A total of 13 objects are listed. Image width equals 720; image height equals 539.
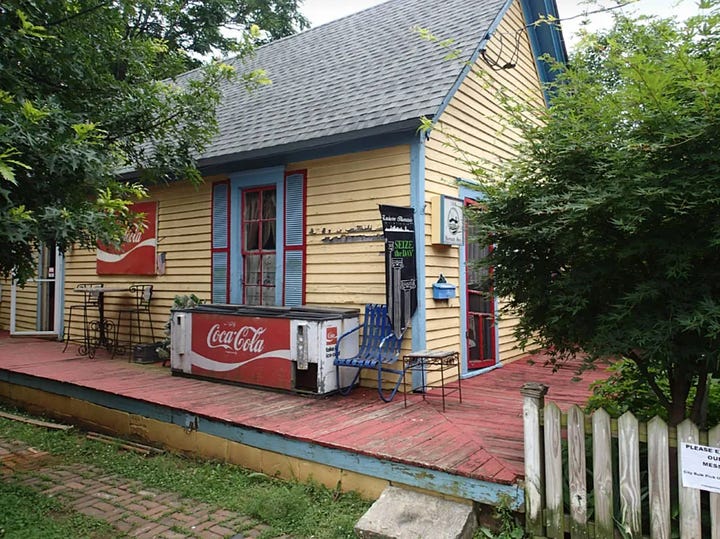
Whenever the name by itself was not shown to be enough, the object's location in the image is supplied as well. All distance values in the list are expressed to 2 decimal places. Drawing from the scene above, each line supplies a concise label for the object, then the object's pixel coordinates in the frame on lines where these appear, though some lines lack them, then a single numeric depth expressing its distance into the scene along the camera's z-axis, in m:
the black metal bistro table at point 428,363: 5.03
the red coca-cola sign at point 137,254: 8.76
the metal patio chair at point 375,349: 5.46
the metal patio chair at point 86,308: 8.67
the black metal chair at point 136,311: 8.73
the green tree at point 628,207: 2.52
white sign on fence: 2.61
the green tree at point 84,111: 3.55
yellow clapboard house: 6.00
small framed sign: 5.96
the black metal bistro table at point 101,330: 8.70
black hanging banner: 5.49
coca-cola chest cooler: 5.66
